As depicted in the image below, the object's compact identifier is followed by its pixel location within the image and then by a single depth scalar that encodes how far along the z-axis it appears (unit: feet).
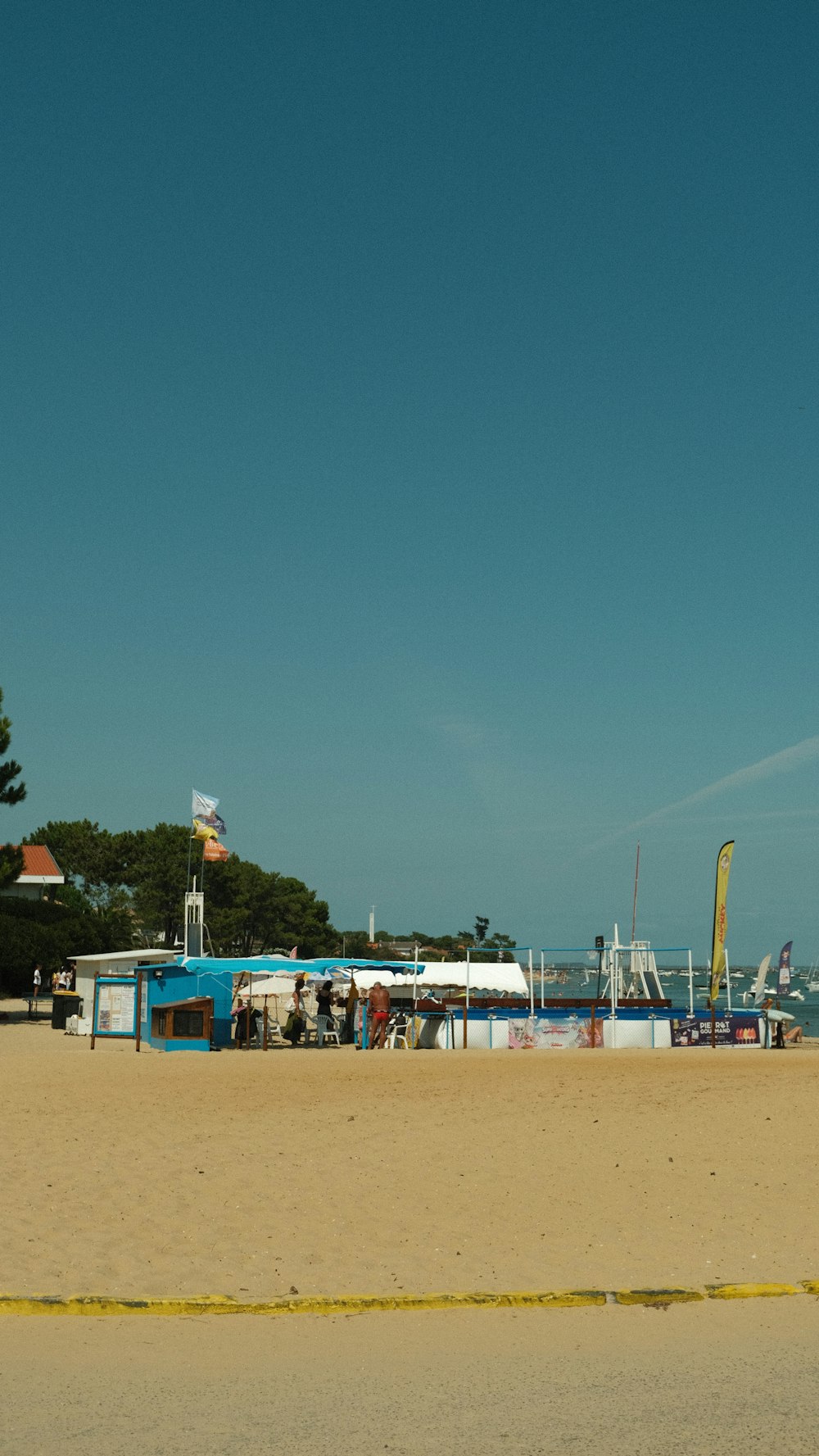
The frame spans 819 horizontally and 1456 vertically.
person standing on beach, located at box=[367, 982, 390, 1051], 104.68
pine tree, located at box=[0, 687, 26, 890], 135.44
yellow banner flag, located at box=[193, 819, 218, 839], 168.66
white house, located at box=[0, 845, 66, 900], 234.99
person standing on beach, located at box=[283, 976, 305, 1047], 111.65
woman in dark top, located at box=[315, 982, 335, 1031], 108.35
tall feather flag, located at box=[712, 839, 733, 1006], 119.85
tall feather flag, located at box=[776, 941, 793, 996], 223.30
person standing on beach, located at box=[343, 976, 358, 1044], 112.68
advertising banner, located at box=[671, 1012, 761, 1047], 117.70
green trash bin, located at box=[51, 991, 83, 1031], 119.55
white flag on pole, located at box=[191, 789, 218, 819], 169.99
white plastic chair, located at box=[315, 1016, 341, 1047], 107.34
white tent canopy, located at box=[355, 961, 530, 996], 123.95
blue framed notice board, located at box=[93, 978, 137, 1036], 107.24
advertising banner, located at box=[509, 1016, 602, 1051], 111.96
